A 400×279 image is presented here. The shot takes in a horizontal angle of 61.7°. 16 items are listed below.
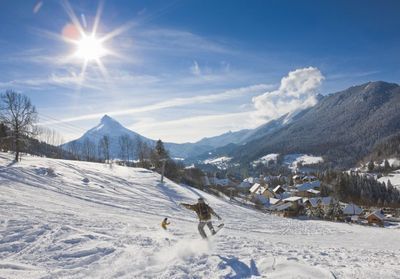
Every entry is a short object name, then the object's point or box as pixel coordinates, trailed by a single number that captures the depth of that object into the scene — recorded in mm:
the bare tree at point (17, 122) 46531
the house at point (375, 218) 78562
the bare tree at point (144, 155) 90150
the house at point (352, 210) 93188
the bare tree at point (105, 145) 115212
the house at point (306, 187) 138625
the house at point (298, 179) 184800
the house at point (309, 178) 173875
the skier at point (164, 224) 17125
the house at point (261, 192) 115375
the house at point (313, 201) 101438
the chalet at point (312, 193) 135750
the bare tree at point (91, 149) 167650
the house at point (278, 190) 142375
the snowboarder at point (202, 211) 14570
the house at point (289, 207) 83731
